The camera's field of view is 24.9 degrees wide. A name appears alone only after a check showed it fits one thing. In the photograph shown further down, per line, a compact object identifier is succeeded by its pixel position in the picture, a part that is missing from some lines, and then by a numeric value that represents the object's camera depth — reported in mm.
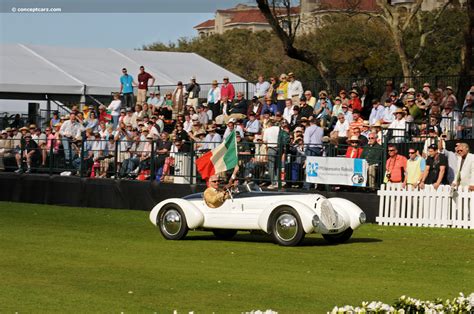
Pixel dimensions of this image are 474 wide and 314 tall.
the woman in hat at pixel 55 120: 39016
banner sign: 24698
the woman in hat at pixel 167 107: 35938
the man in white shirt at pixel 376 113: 28625
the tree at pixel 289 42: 39406
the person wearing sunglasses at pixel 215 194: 19109
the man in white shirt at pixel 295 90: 32531
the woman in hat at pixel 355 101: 29962
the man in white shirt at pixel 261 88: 34866
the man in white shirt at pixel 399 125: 26567
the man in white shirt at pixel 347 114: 28508
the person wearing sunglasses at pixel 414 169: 23828
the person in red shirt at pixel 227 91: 35438
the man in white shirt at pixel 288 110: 31047
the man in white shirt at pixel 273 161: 26812
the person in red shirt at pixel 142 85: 39312
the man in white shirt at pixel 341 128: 27844
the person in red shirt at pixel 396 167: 24312
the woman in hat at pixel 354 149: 25172
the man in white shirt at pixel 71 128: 34188
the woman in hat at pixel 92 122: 35719
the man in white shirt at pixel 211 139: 28834
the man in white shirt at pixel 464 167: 22984
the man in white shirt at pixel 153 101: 37938
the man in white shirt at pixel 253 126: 30672
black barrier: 28766
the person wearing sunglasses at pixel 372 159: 24703
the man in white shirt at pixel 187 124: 32906
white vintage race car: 18047
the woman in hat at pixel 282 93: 32594
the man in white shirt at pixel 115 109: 37344
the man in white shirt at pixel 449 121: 27250
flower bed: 8276
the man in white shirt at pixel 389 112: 28109
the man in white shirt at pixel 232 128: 28984
